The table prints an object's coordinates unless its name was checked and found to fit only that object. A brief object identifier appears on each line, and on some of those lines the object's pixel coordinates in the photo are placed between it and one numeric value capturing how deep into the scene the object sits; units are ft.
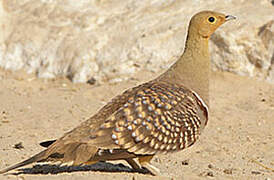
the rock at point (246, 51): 55.62
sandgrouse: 27.76
